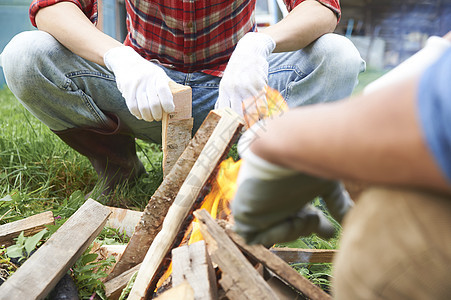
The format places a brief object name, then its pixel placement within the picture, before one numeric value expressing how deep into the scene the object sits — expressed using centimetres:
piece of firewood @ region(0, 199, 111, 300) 127
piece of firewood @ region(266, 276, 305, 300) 137
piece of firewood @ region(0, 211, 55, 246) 162
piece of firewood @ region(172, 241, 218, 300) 121
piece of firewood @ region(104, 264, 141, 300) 147
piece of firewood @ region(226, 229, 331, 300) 128
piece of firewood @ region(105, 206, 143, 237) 198
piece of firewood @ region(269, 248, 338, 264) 161
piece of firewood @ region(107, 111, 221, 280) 154
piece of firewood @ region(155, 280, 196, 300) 114
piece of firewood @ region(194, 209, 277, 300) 120
